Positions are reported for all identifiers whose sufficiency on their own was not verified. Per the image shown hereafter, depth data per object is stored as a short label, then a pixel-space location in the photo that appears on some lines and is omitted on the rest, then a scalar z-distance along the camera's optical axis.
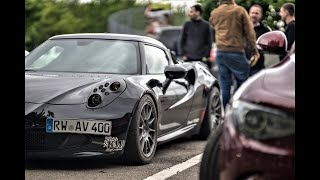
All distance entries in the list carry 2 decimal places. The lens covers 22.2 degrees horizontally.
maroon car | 3.01
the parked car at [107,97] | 5.81
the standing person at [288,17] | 9.52
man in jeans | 9.66
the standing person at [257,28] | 10.09
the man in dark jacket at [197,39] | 11.77
